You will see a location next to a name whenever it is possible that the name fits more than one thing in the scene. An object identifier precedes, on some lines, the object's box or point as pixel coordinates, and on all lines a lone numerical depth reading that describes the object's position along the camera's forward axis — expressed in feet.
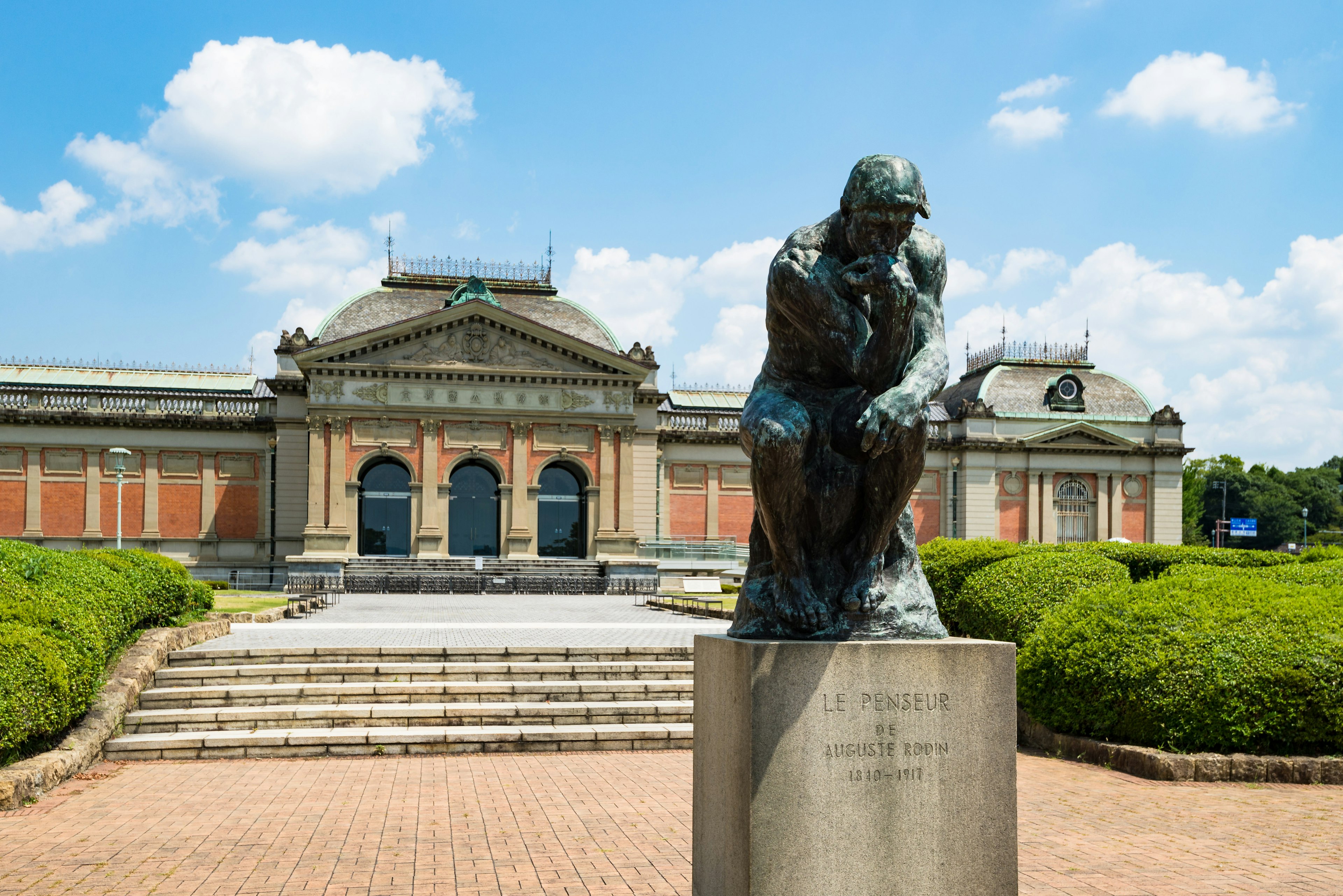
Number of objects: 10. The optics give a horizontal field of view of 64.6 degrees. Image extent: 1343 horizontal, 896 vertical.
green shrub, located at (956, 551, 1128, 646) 42.88
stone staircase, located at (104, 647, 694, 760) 37.45
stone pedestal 14.46
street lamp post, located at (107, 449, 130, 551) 111.75
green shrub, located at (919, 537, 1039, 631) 50.65
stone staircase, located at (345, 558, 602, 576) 139.54
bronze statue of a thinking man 15.39
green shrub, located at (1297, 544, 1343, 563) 53.16
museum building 146.41
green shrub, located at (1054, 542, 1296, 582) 53.01
